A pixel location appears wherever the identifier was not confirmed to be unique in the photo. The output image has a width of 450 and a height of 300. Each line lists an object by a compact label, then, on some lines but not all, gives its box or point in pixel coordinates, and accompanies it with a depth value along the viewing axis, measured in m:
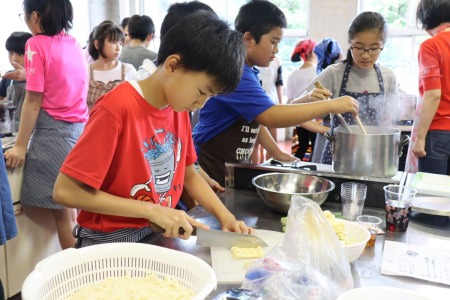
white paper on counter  0.94
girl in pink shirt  2.00
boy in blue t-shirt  1.49
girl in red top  2.06
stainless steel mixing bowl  1.34
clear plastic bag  0.76
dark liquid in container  1.18
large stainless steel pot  1.34
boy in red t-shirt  1.02
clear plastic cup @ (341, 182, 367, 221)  1.28
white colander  0.74
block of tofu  0.98
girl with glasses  2.01
